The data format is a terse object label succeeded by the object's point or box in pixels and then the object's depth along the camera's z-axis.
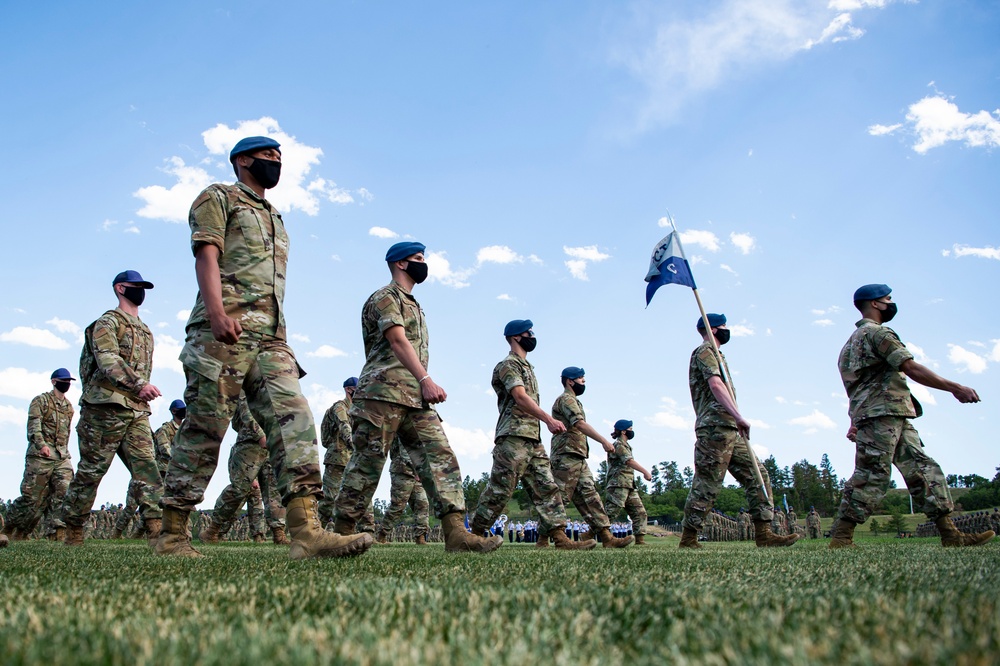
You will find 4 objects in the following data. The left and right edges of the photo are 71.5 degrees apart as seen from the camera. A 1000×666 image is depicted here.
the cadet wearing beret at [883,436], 7.15
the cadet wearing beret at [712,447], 8.53
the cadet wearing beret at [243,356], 4.39
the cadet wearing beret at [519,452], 8.52
